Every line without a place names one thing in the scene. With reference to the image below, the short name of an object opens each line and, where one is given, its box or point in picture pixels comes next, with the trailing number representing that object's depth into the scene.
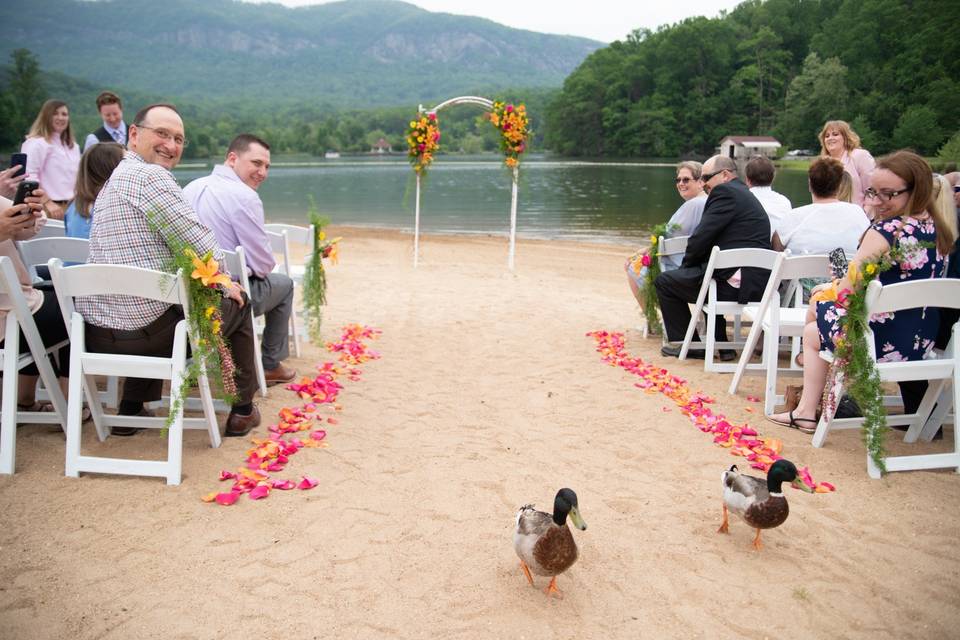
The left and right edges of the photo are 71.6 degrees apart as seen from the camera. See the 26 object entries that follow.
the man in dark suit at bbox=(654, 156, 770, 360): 5.77
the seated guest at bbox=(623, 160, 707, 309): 6.53
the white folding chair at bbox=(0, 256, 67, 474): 3.49
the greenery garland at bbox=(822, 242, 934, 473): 3.73
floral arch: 11.68
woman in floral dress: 3.94
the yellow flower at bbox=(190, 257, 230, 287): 3.47
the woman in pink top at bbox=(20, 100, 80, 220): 7.58
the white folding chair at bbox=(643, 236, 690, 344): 6.47
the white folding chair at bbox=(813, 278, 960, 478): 3.70
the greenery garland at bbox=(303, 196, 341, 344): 5.94
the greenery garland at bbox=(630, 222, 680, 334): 6.46
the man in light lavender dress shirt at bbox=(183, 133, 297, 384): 4.67
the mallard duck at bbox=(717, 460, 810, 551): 3.08
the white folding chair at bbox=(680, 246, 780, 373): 5.37
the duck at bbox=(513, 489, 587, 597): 2.71
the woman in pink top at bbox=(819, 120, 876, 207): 6.96
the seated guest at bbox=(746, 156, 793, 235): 6.38
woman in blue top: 4.47
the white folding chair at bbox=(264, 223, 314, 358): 5.93
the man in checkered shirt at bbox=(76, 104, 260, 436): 3.57
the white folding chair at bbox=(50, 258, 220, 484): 3.46
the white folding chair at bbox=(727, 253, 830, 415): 4.75
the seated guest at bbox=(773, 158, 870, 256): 5.32
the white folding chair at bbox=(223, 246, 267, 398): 4.43
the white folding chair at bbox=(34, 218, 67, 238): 5.32
